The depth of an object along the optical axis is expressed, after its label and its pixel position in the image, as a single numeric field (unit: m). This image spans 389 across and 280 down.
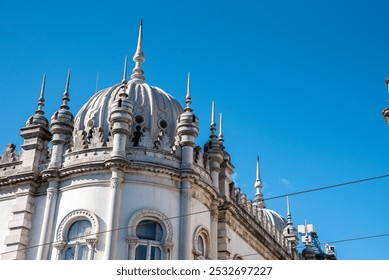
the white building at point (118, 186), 28.31
